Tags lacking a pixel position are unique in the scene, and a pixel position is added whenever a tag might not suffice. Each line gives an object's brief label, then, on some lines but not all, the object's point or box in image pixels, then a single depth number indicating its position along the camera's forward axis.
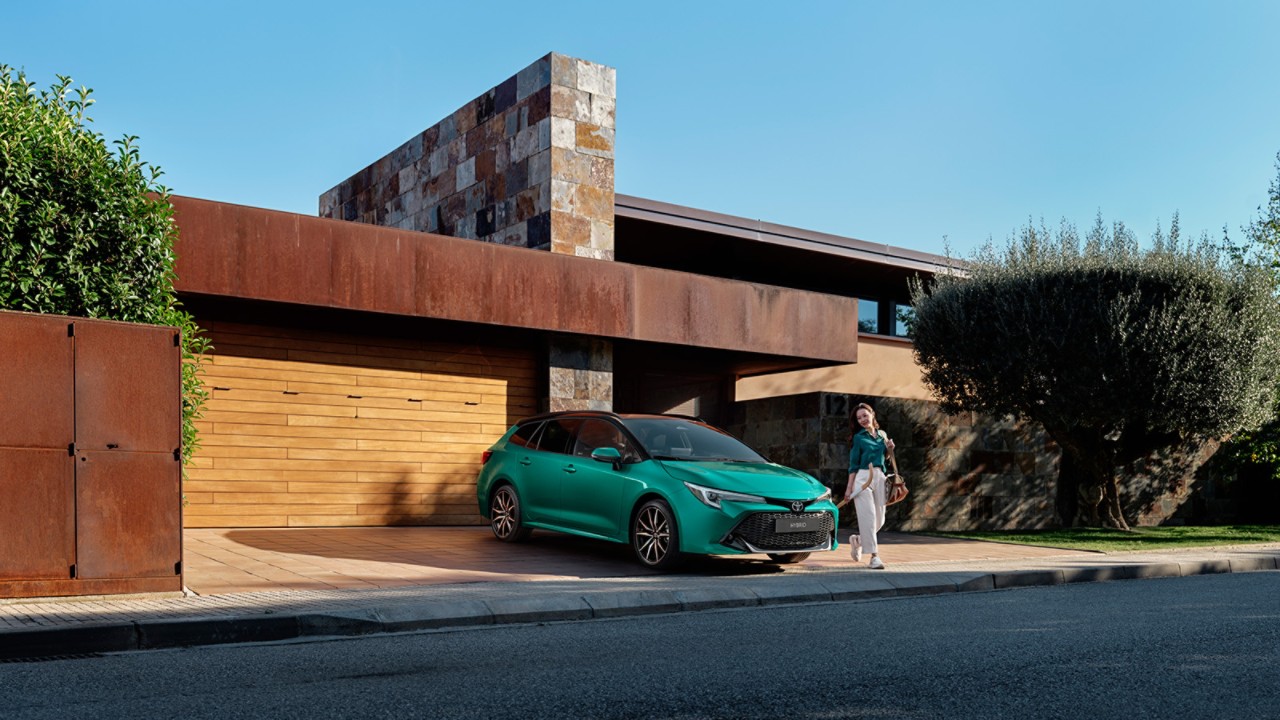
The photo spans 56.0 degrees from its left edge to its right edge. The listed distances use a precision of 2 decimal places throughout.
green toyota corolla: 11.41
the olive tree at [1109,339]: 17.30
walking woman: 12.80
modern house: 15.03
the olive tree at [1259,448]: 21.67
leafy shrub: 9.57
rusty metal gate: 8.81
